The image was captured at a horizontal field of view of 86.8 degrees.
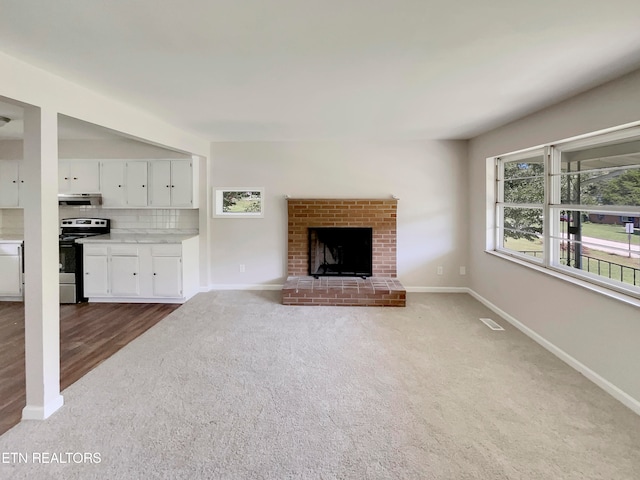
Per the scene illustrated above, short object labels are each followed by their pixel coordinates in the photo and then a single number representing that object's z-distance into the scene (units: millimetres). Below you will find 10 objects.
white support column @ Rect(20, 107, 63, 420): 2152
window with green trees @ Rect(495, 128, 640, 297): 2576
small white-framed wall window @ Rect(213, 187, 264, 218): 5246
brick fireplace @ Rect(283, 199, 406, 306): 5090
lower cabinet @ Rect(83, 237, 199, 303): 4609
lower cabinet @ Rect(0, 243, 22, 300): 4590
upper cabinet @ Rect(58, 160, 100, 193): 4918
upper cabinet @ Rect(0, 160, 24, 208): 4902
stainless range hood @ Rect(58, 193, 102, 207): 4941
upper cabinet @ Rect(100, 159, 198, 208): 4922
